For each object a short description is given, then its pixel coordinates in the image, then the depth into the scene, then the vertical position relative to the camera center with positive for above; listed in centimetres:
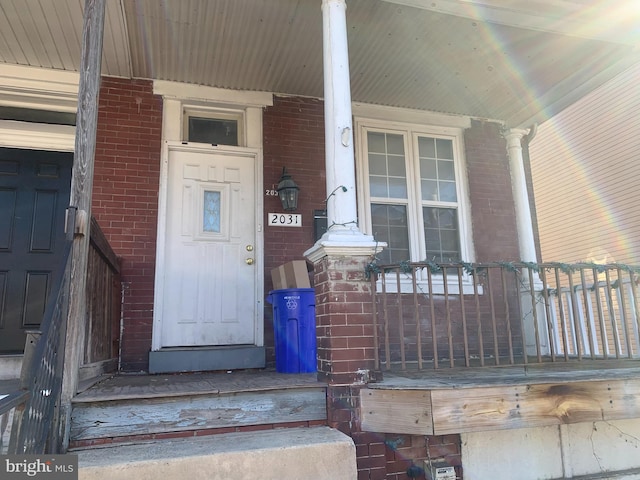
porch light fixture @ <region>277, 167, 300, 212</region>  464 +135
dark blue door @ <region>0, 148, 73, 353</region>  404 +91
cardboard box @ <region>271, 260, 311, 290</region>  385 +44
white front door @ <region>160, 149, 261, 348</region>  438 +76
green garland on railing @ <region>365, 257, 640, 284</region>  303 +40
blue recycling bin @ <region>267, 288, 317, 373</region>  367 -2
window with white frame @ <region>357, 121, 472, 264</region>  512 +151
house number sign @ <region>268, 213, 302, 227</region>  469 +109
